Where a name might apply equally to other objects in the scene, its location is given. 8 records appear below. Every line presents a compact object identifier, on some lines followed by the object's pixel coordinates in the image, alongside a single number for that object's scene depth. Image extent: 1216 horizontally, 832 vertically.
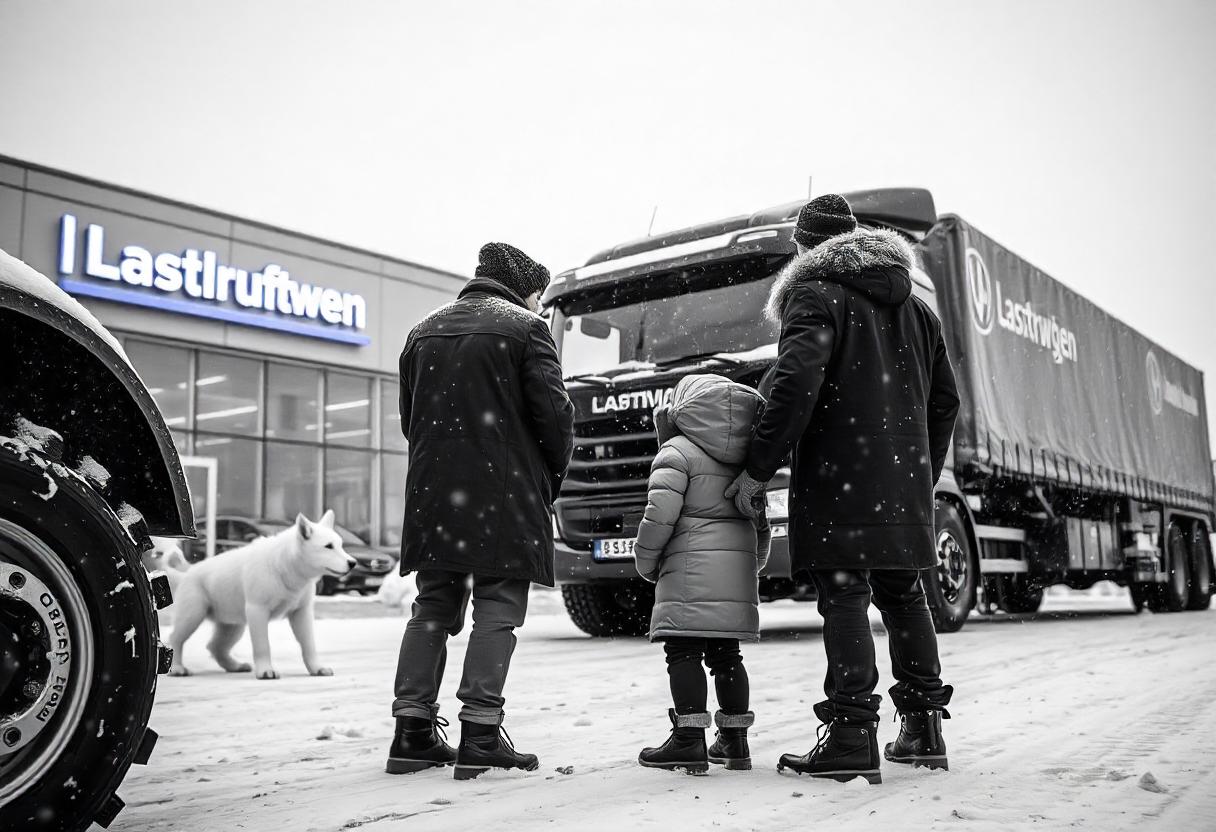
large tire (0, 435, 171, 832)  2.14
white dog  6.79
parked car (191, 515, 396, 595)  22.30
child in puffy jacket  3.50
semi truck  7.96
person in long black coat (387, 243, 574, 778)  3.55
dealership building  22.50
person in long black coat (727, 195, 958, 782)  3.46
